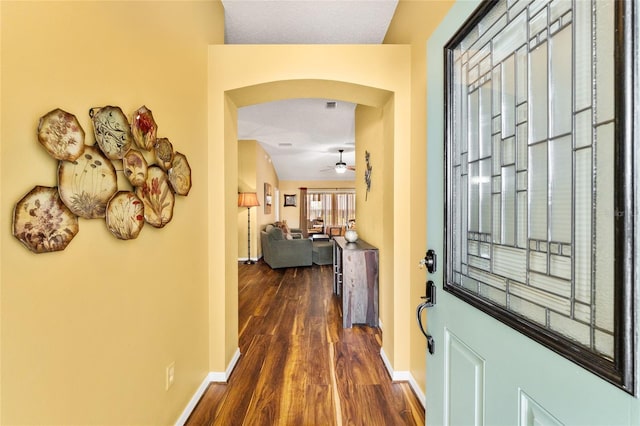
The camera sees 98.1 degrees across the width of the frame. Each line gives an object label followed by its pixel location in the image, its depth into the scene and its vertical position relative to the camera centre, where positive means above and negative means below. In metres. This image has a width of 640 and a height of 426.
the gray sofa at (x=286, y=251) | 5.63 -0.81
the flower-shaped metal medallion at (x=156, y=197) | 1.25 +0.07
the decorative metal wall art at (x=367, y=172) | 3.28 +0.48
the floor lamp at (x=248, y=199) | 5.79 +0.25
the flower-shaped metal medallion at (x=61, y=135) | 0.79 +0.23
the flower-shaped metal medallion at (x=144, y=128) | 1.16 +0.36
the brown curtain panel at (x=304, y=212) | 9.72 -0.03
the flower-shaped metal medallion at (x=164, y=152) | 1.33 +0.29
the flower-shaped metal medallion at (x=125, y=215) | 1.04 -0.01
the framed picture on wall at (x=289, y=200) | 9.60 +0.39
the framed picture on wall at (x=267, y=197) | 7.31 +0.39
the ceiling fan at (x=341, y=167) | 6.63 +1.07
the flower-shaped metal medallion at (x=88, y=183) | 0.85 +0.10
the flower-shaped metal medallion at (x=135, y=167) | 1.11 +0.19
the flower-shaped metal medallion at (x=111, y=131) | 0.97 +0.30
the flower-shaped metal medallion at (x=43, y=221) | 0.73 -0.03
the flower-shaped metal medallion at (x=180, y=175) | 1.47 +0.20
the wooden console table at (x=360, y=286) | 2.93 -0.80
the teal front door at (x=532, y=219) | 0.52 -0.02
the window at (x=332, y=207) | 9.91 +0.15
